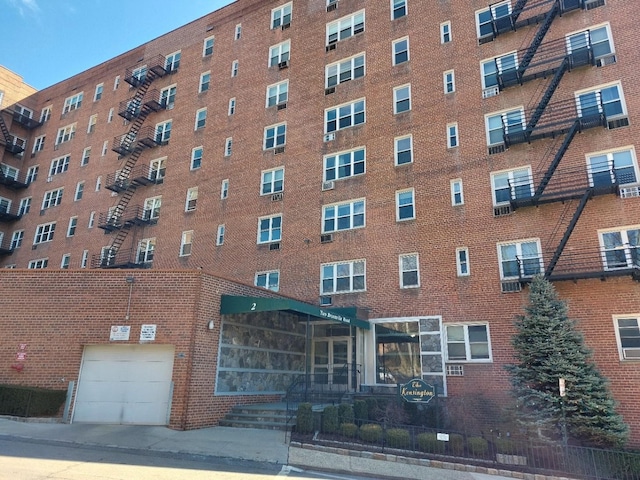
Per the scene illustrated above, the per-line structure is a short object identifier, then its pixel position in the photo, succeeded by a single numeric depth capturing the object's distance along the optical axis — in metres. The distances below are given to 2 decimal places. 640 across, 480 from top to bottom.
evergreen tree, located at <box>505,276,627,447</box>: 12.85
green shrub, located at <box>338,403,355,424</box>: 13.85
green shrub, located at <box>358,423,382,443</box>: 12.87
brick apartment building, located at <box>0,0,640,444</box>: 17.20
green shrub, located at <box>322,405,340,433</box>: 13.48
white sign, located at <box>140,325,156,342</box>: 15.27
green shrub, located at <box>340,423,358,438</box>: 13.24
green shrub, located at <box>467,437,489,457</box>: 12.24
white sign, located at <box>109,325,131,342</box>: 15.36
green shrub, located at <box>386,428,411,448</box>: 12.46
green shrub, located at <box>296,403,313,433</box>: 13.46
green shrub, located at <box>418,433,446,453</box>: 12.27
